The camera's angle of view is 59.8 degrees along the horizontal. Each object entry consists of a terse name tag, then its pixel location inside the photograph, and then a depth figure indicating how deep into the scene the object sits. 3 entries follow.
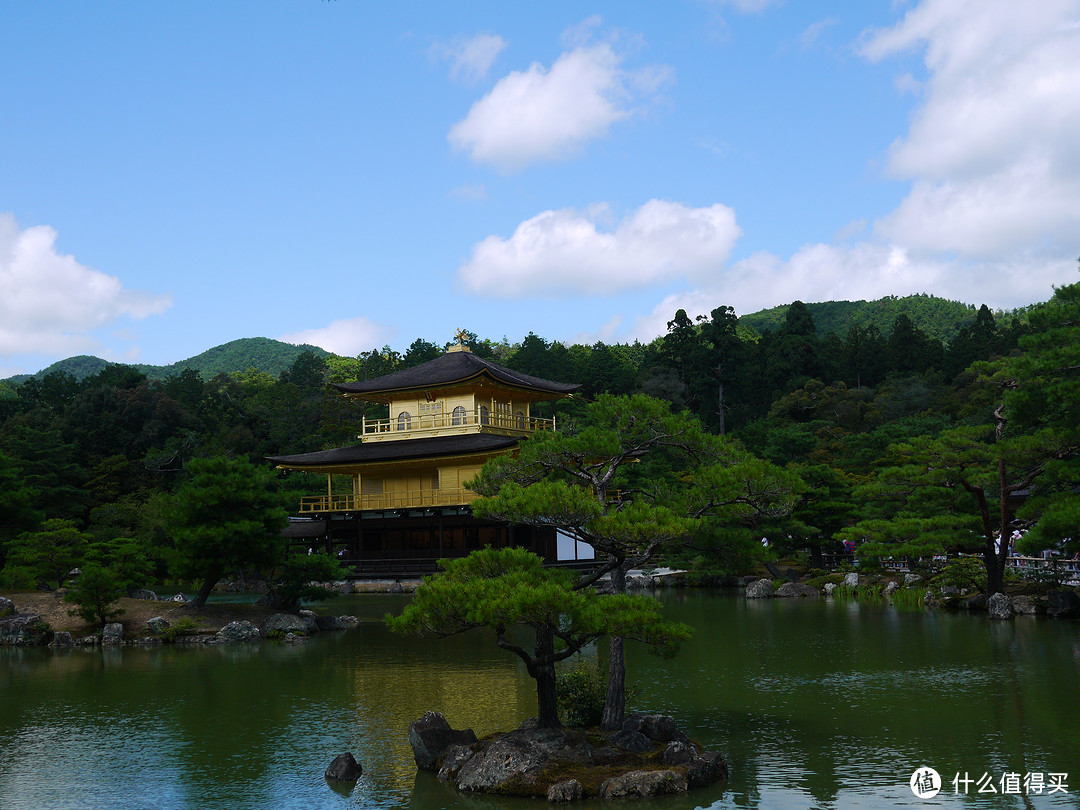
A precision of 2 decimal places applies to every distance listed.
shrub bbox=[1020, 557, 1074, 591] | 23.39
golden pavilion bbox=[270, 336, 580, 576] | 36.38
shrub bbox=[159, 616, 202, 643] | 22.47
